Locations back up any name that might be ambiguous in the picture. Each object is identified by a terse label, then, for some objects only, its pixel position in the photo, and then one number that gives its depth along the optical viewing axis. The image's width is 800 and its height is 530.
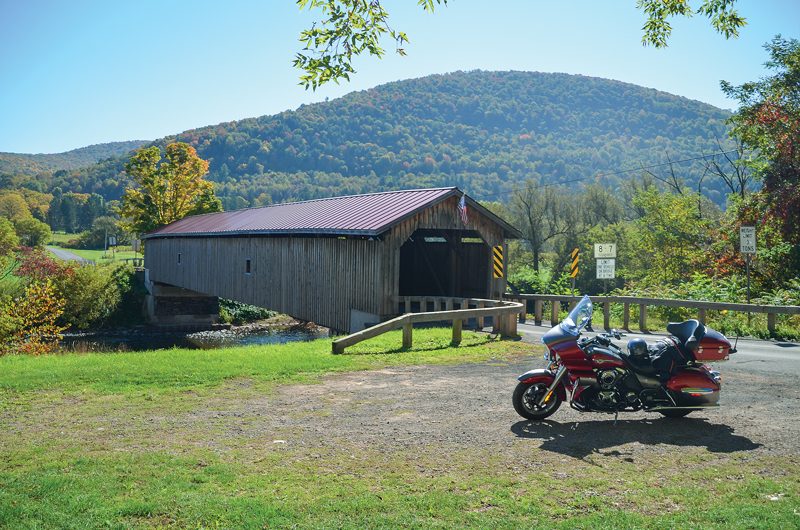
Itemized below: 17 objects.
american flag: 15.27
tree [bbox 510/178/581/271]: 44.31
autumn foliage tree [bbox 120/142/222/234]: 42.69
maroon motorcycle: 5.86
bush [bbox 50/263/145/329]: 30.80
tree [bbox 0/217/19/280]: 33.91
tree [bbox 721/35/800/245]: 17.61
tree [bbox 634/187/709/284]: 31.09
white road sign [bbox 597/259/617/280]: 15.02
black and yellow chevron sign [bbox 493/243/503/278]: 16.28
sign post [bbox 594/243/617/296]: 15.05
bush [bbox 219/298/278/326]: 36.22
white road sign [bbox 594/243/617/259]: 15.09
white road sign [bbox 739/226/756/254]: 13.31
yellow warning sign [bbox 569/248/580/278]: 15.04
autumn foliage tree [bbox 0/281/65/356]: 12.54
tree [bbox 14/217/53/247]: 68.31
